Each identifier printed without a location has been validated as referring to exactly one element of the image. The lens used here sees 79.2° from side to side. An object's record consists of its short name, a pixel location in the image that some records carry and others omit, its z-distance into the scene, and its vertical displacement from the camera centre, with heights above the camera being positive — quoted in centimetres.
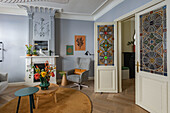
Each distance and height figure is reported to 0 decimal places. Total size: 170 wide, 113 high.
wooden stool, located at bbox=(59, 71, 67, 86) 414 -97
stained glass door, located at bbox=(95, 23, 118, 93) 328 -6
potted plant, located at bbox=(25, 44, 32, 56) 402 +25
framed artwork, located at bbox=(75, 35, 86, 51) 485 +65
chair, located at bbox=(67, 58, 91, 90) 360 -64
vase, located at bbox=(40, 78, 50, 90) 244 -66
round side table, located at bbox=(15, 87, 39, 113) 198 -72
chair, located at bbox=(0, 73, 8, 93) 310 -73
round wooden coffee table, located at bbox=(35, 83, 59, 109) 225 -79
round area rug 228 -119
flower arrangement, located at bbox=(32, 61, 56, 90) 240 -48
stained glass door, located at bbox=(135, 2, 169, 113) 195 -7
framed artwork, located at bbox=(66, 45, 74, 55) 474 +29
